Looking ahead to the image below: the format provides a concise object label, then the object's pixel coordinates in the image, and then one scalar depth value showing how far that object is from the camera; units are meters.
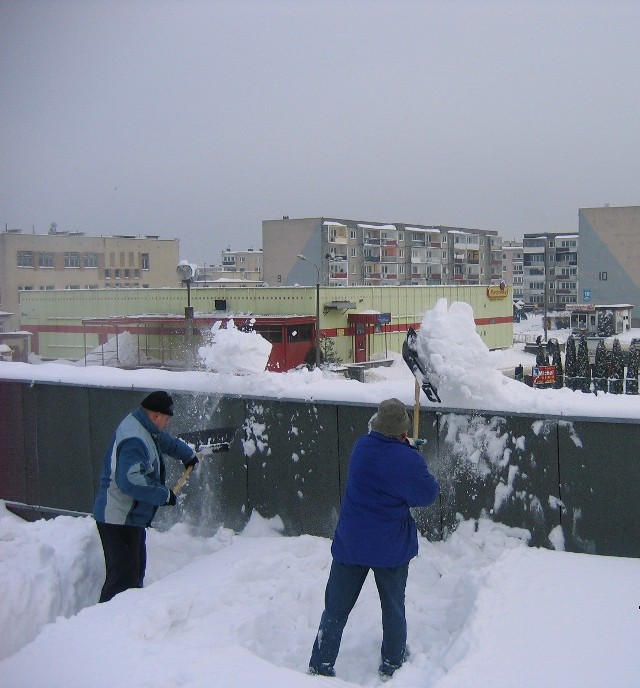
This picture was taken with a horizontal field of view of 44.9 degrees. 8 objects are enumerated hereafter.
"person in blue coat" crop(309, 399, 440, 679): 3.70
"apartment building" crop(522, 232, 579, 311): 89.56
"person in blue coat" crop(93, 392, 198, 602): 4.52
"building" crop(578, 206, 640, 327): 68.06
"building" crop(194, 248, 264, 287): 123.50
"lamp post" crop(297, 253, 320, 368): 31.82
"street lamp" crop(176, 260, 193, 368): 19.88
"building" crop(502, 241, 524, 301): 114.88
